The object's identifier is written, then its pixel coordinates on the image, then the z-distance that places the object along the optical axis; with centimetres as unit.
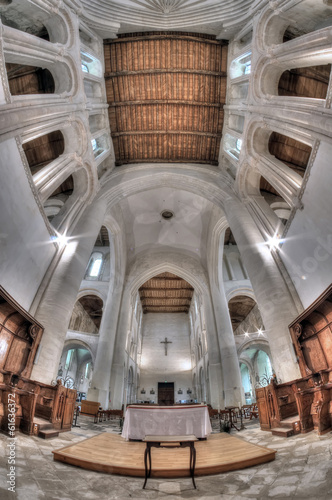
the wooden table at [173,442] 280
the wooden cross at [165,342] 2625
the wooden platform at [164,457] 320
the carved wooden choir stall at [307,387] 461
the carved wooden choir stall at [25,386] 483
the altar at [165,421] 471
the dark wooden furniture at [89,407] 1078
